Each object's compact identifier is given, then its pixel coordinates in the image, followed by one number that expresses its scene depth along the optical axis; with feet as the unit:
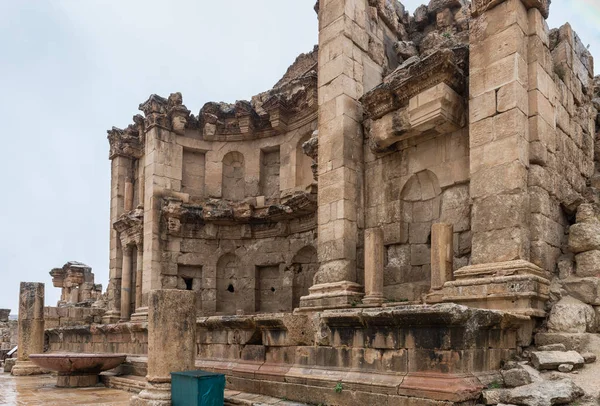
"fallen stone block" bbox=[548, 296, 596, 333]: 23.11
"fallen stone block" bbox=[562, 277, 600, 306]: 24.18
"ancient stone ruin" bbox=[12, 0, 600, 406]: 20.61
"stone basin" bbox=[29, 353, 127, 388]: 37.24
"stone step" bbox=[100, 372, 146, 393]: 35.15
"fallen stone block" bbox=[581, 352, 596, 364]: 21.49
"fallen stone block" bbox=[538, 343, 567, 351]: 22.20
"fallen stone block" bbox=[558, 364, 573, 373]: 20.65
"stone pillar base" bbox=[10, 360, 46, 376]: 48.49
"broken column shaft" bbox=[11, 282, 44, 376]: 50.75
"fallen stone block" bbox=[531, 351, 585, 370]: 20.92
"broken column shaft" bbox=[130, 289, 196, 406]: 26.04
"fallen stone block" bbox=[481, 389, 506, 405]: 18.39
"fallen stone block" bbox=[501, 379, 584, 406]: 17.71
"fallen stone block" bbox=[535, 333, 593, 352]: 22.41
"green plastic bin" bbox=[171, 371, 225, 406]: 23.24
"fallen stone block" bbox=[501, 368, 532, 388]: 19.56
